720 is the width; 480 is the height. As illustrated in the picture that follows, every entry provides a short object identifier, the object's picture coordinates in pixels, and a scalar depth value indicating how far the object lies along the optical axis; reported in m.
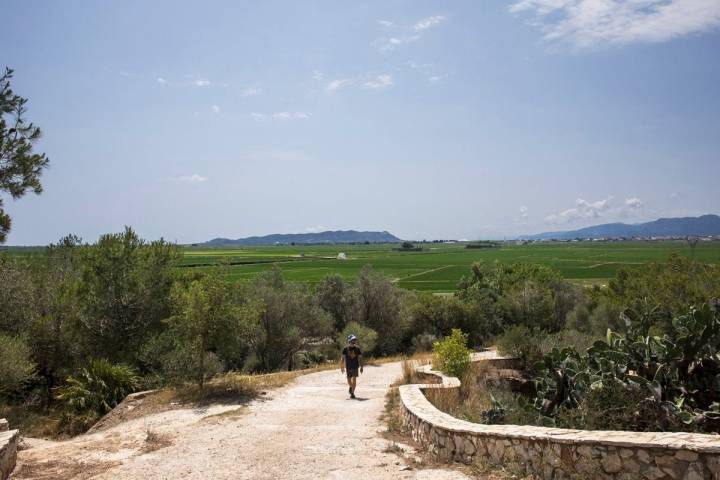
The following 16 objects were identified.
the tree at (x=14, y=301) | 18.95
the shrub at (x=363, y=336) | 27.85
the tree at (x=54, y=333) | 19.72
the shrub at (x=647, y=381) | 8.38
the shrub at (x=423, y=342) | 33.62
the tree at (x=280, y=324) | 29.42
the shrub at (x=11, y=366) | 13.95
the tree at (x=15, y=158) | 11.04
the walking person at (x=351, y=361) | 14.14
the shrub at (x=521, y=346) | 19.78
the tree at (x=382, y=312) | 35.29
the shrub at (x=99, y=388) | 14.55
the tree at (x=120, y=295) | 20.00
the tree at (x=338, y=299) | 36.53
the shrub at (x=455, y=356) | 13.80
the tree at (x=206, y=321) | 14.65
